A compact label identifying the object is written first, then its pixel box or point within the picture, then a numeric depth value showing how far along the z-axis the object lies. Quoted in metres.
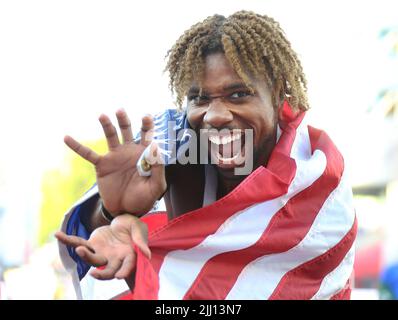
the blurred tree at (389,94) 16.55
